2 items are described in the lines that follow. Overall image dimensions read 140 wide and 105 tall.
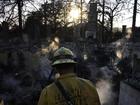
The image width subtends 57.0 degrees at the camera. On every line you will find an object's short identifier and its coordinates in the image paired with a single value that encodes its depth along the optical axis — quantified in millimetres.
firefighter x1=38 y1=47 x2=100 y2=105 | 1437
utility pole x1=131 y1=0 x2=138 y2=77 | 11511
